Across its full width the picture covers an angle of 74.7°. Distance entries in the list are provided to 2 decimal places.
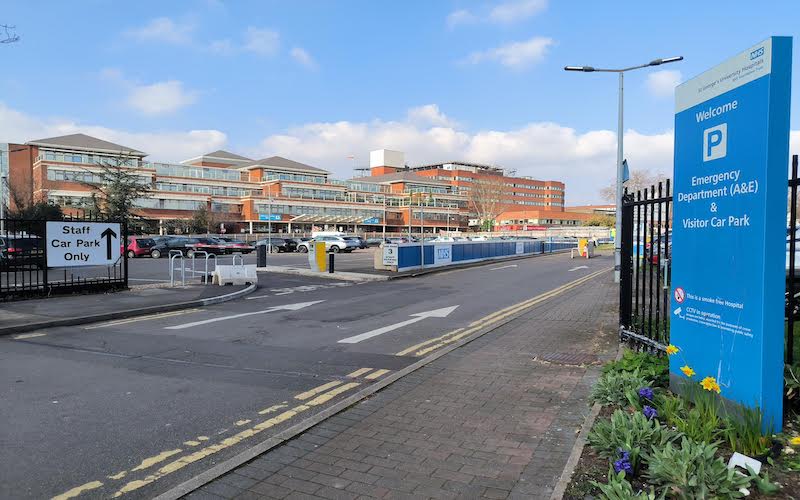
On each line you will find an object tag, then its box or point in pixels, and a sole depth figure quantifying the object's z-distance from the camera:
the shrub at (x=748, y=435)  3.58
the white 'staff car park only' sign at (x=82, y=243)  14.09
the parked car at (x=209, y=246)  45.29
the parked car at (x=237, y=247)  48.92
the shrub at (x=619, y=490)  3.10
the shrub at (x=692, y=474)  3.10
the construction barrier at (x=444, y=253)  24.20
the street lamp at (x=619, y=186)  19.03
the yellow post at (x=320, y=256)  23.81
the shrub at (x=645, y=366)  5.28
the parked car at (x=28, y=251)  14.17
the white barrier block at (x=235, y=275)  17.89
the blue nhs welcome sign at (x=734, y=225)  3.70
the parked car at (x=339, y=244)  52.09
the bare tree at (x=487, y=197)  120.31
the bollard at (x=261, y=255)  24.96
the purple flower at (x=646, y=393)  4.57
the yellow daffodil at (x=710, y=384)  3.92
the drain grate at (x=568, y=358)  7.16
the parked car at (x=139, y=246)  40.31
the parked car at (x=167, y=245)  40.78
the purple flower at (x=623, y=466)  3.45
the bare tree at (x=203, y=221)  79.56
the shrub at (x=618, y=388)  4.86
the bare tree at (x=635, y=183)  59.34
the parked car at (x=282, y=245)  53.78
